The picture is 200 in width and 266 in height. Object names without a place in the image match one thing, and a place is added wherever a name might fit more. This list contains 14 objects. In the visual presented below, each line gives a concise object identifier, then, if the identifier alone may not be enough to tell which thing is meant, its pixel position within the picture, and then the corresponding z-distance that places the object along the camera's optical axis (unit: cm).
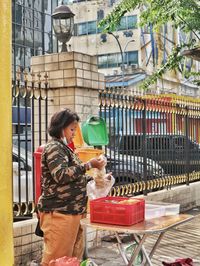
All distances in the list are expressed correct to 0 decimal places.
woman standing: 390
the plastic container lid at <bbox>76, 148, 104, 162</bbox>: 533
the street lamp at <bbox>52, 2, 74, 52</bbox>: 634
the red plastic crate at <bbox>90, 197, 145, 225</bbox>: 353
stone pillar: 625
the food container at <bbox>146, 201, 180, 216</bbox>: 401
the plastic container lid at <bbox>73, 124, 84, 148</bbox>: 532
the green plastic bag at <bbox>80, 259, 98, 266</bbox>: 389
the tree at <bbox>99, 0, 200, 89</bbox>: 970
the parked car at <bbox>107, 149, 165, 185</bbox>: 720
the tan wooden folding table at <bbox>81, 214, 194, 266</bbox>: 337
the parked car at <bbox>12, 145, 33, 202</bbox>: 562
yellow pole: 173
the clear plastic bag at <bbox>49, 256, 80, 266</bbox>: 348
